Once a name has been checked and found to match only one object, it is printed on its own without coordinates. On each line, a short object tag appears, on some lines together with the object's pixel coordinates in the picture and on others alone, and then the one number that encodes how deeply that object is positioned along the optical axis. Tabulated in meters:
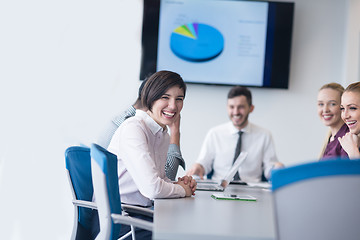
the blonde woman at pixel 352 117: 2.87
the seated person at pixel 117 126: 3.29
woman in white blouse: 2.38
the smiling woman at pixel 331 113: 3.49
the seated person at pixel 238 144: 4.82
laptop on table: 3.14
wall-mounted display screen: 5.47
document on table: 2.51
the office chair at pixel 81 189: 2.86
